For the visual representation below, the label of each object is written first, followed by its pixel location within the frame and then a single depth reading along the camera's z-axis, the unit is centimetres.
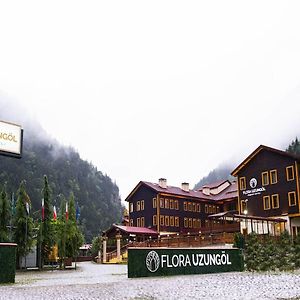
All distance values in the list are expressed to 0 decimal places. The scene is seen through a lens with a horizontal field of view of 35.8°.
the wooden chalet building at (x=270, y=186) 4412
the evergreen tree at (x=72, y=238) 3969
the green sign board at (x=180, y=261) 2000
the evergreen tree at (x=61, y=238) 3833
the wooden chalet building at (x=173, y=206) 5875
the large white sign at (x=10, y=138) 1470
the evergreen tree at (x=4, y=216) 3744
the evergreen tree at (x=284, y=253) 2531
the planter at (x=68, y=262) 4438
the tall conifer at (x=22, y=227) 3781
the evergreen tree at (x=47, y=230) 3934
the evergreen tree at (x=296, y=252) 2551
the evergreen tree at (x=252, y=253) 2516
